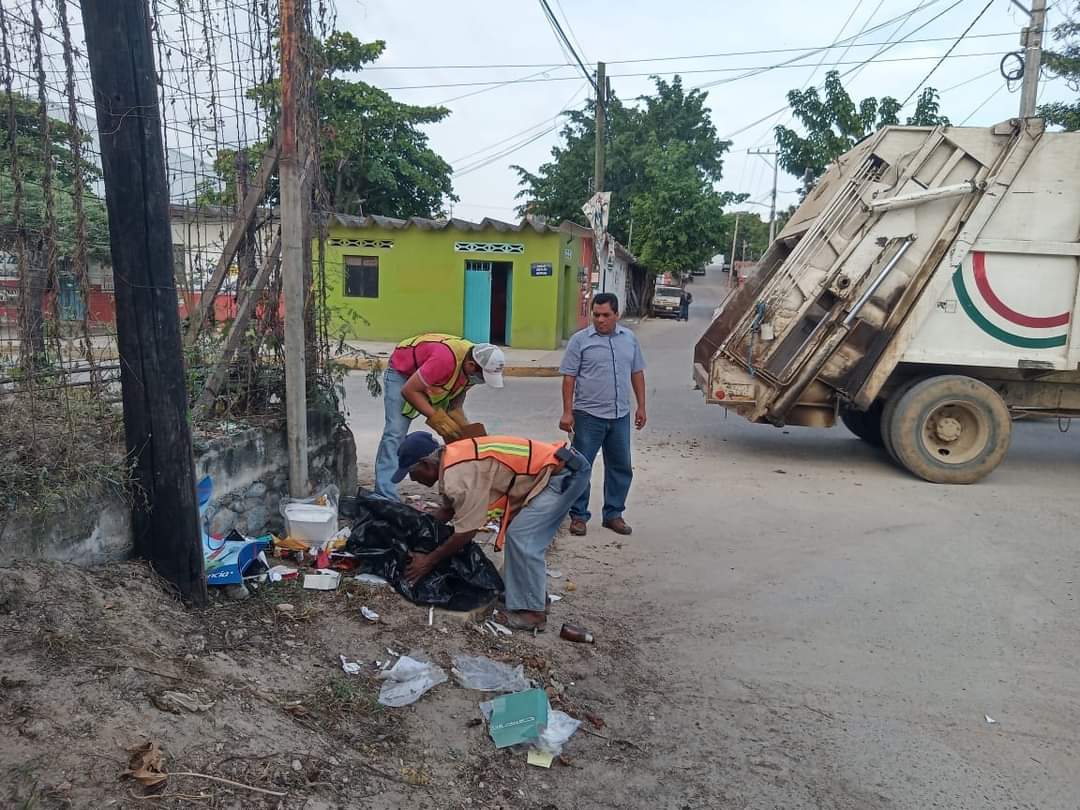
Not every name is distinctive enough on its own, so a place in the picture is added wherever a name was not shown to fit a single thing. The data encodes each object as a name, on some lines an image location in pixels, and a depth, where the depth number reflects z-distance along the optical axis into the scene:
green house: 18.03
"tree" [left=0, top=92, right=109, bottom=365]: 3.12
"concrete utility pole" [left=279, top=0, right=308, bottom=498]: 4.36
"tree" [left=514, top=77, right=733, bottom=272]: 29.00
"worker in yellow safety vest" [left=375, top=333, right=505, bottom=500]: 4.57
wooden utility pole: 2.88
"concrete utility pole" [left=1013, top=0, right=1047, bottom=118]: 11.25
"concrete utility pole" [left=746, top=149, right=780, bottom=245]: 45.50
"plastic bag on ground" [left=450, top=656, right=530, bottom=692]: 3.19
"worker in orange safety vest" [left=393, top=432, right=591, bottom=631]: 3.51
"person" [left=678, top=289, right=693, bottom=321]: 34.19
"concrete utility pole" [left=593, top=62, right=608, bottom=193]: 17.45
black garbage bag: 3.84
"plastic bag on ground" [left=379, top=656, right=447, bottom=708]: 3.00
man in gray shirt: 5.32
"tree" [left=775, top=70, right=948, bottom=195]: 16.47
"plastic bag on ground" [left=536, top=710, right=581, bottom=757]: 2.83
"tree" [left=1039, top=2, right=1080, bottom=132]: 13.80
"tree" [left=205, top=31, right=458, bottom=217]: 20.91
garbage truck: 6.79
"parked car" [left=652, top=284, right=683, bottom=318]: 34.83
